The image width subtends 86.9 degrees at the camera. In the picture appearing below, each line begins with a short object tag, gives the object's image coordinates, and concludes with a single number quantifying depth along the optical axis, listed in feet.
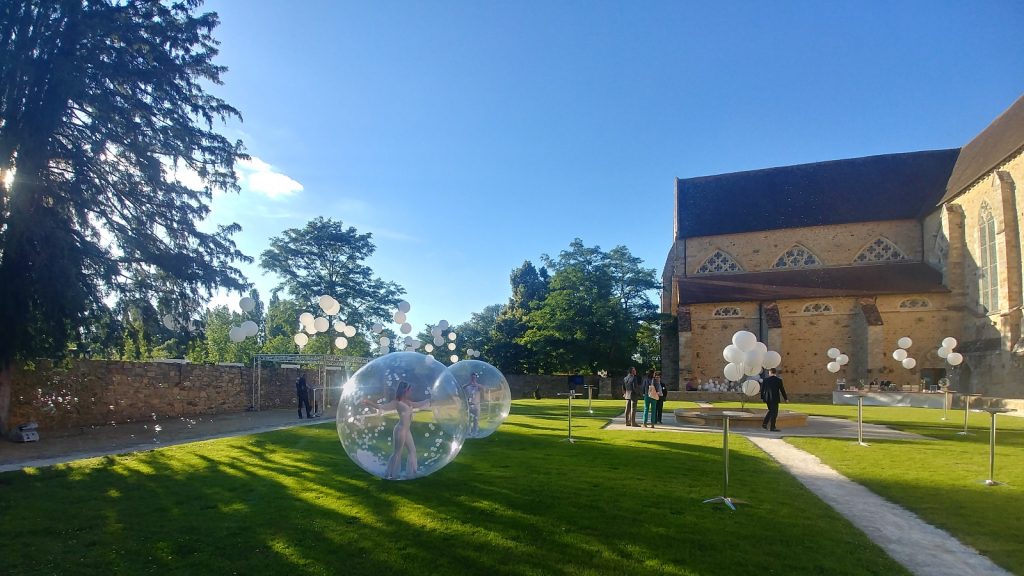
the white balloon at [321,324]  62.64
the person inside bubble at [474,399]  36.14
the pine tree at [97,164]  41.63
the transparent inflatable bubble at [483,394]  36.60
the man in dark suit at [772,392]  49.70
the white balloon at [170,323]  52.49
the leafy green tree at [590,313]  141.49
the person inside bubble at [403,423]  20.79
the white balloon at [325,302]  64.59
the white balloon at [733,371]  47.59
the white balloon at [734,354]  42.47
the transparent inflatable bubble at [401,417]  20.88
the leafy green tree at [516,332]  167.22
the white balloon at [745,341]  40.29
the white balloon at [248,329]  53.21
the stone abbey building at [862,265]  96.49
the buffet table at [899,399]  92.73
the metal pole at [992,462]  27.37
